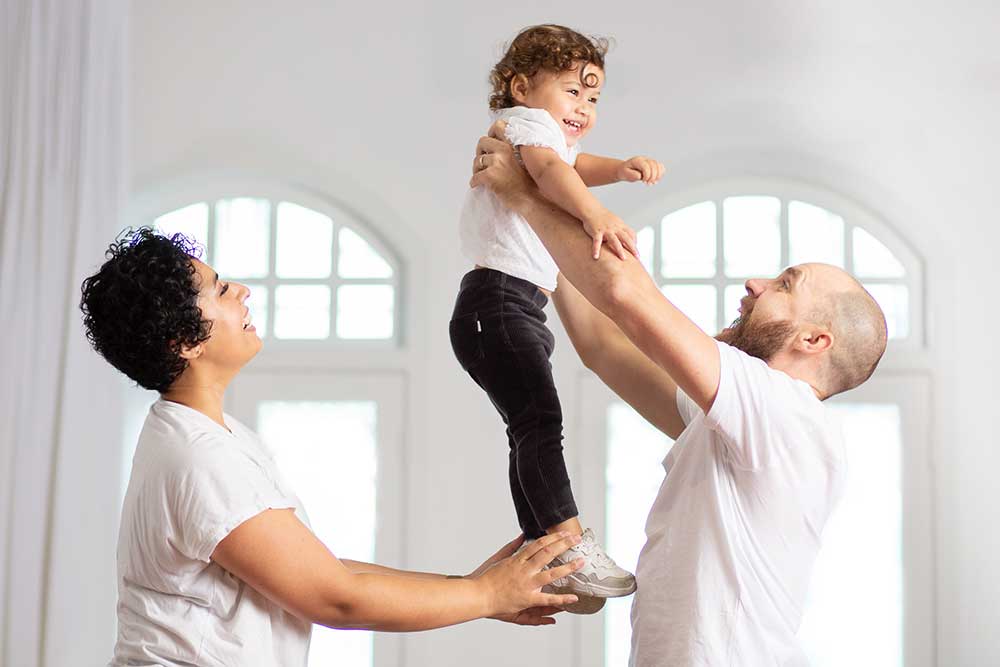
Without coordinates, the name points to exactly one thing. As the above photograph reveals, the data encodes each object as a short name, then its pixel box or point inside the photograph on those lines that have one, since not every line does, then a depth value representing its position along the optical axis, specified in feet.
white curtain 12.08
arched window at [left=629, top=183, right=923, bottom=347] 12.58
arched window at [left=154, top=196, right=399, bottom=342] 13.15
